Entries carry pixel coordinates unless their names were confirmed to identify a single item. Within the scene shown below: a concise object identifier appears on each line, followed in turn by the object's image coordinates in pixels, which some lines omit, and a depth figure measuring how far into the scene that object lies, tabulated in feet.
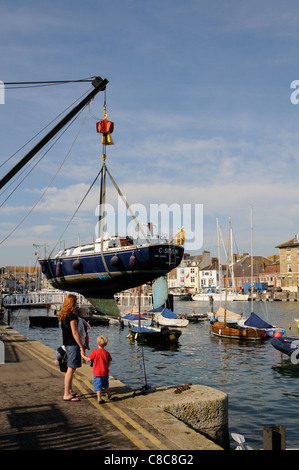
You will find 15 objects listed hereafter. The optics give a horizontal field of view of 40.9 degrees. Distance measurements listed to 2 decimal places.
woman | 30.22
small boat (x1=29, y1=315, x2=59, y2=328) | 188.85
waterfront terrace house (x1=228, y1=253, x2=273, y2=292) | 453.17
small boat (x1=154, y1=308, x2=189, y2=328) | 160.35
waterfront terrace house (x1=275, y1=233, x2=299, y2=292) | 401.90
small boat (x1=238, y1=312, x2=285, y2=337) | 126.78
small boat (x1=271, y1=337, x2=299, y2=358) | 88.28
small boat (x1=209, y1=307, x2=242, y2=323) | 166.50
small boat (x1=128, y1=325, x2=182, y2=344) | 122.01
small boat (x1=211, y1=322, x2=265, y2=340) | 127.95
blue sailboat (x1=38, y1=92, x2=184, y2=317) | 67.87
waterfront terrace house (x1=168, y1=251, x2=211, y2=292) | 538.88
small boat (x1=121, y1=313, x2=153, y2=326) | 148.66
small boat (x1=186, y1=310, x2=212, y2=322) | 208.74
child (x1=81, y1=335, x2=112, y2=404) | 30.35
